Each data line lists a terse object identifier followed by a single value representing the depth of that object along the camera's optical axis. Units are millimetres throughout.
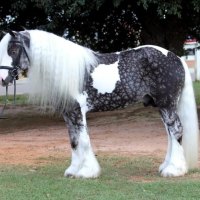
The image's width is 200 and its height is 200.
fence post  36534
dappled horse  6672
